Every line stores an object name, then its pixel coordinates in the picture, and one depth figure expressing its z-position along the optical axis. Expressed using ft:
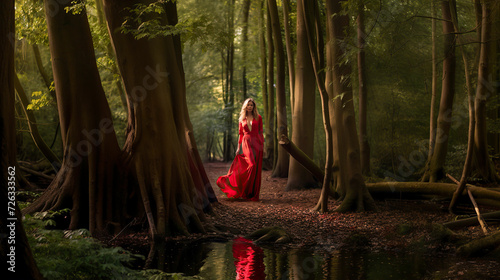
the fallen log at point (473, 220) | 23.52
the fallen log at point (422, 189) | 27.94
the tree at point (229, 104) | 86.29
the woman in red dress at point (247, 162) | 36.09
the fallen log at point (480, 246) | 18.51
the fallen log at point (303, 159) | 29.74
